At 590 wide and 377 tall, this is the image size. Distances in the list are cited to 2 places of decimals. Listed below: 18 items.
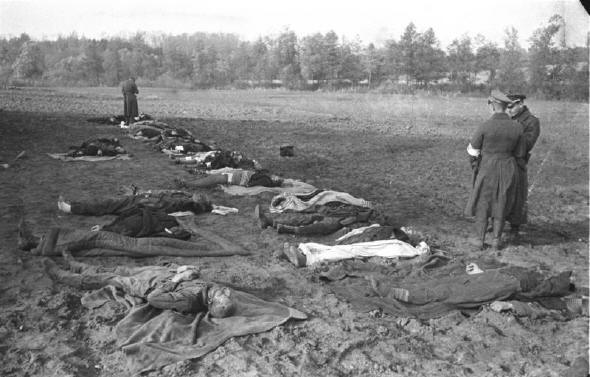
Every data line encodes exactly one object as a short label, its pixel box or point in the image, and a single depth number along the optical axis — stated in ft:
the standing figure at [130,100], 54.03
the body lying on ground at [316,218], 20.49
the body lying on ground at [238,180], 28.27
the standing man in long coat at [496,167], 18.47
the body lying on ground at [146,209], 18.95
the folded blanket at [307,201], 23.02
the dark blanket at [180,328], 11.50
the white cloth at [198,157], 34.42
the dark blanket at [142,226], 18.78
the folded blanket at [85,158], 34.94
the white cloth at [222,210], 23.49
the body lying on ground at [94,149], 35.73
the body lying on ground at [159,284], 13.28
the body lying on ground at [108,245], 17.38
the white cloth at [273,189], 27.12
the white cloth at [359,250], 17.47
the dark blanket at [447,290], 14.05
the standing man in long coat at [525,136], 19.31
